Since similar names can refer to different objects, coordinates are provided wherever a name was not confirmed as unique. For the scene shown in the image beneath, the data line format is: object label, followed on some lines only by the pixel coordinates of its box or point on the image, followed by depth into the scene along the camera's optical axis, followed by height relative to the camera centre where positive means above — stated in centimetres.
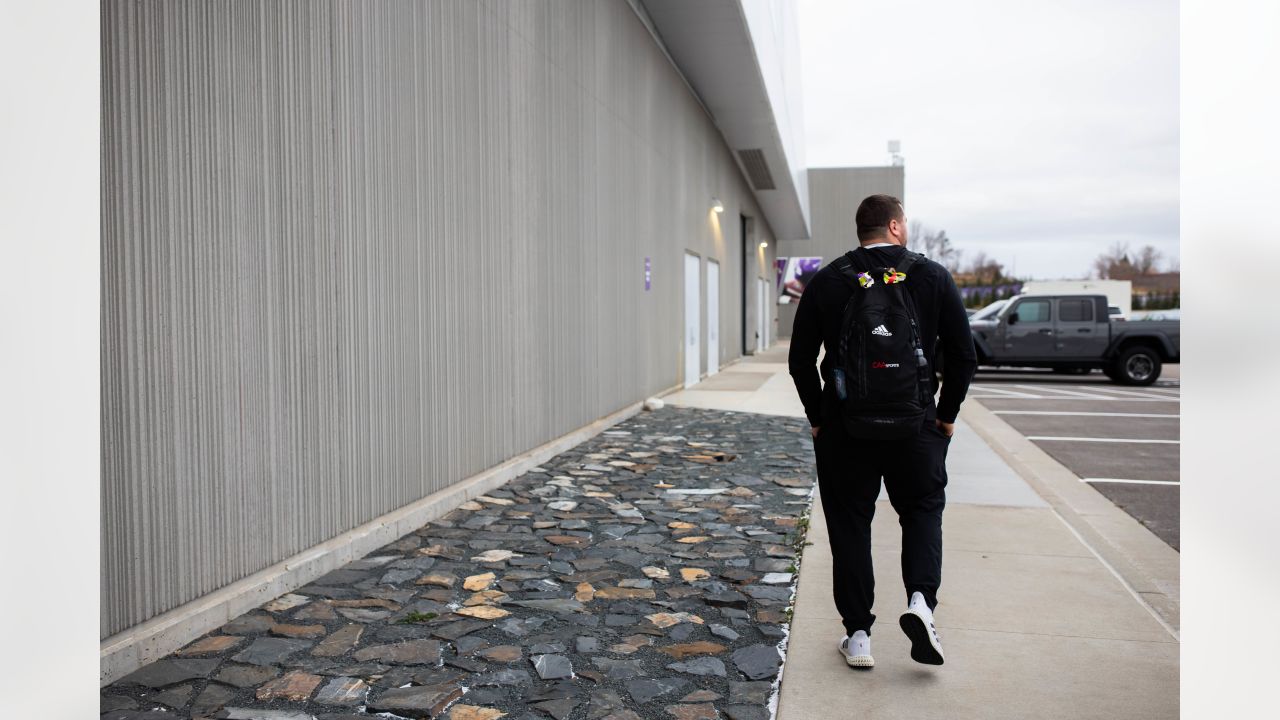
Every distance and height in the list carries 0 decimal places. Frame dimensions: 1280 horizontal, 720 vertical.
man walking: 342 -22
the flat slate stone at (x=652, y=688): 337 -127
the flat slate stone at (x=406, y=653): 370 -124
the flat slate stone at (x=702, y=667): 360 -126
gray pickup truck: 1845 -3
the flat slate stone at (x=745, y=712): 321 -128
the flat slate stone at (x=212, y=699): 321 -124
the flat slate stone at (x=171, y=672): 345 -123
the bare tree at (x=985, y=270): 6794 +565
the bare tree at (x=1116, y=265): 7725 +638
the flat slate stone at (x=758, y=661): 360 -126
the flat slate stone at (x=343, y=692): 330 -125
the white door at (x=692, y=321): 1681 +35
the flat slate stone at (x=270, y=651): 367 -123
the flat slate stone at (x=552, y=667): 356 -126
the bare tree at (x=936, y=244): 8038 +831
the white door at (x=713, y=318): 1977 +47
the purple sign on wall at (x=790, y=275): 4547 +310
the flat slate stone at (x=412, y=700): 322 -125
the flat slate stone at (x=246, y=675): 345 -124
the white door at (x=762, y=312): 3378 +102
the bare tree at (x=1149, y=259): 8069 +672
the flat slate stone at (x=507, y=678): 349 -126
